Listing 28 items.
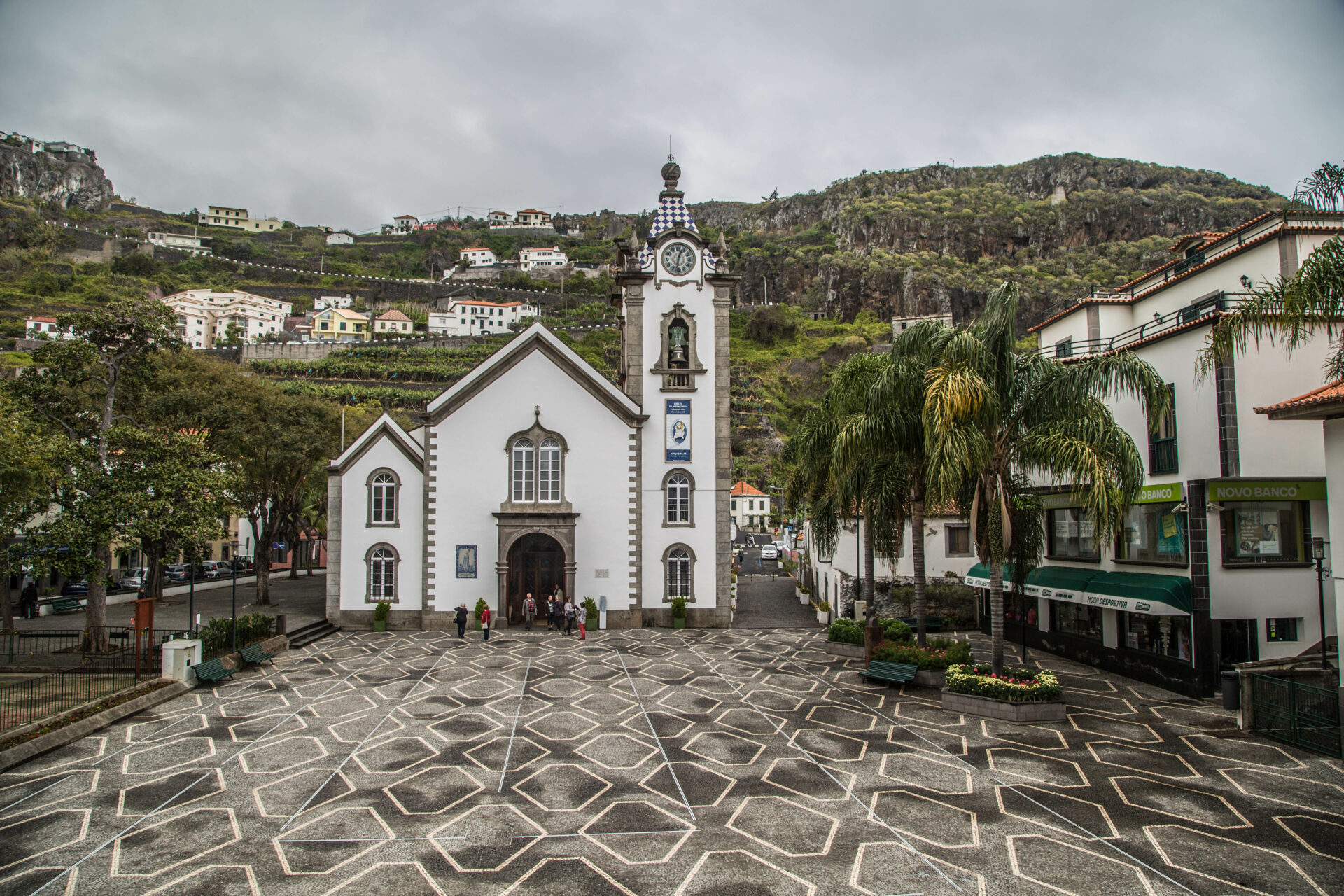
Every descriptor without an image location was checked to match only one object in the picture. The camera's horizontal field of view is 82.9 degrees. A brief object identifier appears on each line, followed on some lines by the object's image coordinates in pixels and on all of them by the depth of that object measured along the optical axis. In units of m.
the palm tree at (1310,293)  10.81
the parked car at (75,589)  37.00
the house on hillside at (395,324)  134.62
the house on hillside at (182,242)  161.88
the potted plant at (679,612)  28.97
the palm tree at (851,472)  20.23
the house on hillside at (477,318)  135.00
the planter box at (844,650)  23.19
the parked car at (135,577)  37.88
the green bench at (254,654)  20.75
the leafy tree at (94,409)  20.14
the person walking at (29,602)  30.98
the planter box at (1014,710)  15.74
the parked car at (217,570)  44.38
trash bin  16.58
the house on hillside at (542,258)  183.50
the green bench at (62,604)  32.34
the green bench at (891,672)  18.33
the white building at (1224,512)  17.75
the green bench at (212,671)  18.84
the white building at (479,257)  184.88
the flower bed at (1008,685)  15.96
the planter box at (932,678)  18.98
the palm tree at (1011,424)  15.09
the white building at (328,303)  141.50
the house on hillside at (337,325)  127.50
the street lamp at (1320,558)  15.77
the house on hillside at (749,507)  98.25
